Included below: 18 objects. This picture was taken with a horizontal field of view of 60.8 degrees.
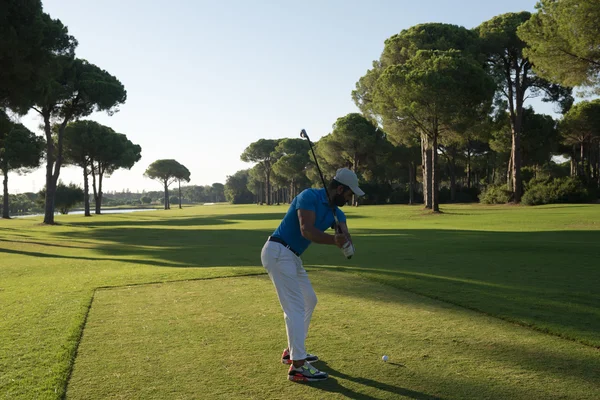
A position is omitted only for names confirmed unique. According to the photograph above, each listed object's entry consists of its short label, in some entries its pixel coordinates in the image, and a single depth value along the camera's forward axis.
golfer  5.14
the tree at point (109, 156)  67.62
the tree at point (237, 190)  177.38
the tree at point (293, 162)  105.25
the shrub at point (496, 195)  52.34
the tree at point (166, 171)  128.00
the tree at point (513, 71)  48.38
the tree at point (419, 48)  45.09
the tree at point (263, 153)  122.44
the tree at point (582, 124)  56.92
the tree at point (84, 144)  64.31
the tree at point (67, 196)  81.94
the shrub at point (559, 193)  46.34
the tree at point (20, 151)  55.28
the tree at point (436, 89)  39.59
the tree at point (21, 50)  24.00
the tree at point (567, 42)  26.22
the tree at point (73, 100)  42.47
